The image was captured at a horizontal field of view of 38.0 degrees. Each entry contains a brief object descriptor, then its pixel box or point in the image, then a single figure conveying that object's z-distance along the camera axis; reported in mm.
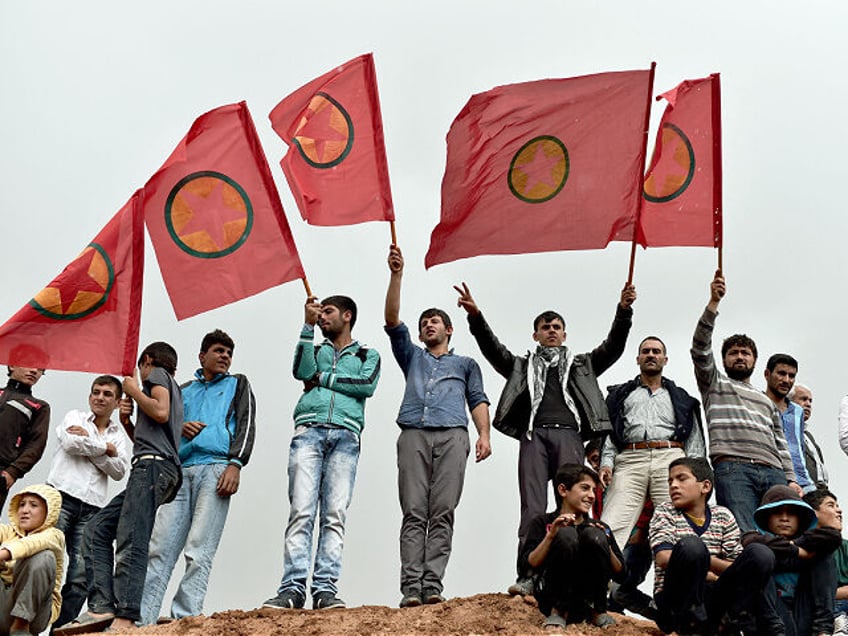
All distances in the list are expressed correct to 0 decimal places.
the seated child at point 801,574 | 9633
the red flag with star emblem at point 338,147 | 12086
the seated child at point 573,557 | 9500
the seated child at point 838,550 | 10359
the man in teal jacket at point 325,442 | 10516
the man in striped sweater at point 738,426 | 10977
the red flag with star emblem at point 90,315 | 11117
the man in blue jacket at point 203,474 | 10656
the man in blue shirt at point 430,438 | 10633
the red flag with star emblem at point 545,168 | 12094
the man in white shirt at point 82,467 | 11094
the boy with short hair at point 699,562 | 9203
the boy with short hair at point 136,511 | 10023
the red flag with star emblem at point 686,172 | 12336
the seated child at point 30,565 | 10008
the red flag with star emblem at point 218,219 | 11703
